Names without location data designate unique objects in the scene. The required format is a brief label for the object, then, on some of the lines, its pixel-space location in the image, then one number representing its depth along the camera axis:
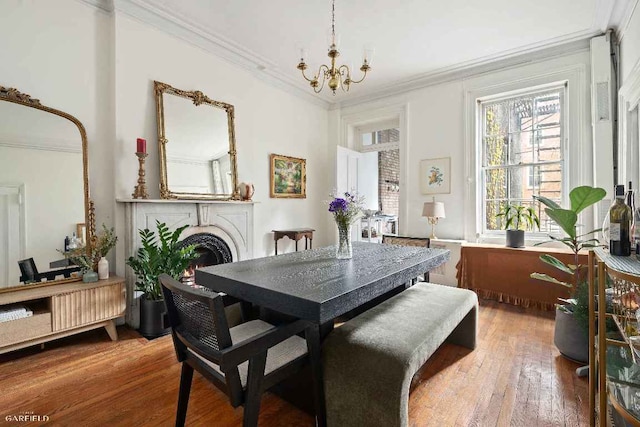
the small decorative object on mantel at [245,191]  3.84
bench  1.34
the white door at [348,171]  5.03
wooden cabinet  2.19
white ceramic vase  2.71
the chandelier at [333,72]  2.36
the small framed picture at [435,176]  4.42
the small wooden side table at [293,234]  4.37
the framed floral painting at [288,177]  4.55
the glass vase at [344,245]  2.24
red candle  2.85
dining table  1.32
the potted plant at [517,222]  3.62
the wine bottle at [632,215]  1.73
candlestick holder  2.92
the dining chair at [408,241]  3.24
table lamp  4.11
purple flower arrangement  2.13
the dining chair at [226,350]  1.16
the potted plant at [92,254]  2.63
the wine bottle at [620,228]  1.68
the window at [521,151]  3.85
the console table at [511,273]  3.26
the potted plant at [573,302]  2.16
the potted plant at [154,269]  2.69
